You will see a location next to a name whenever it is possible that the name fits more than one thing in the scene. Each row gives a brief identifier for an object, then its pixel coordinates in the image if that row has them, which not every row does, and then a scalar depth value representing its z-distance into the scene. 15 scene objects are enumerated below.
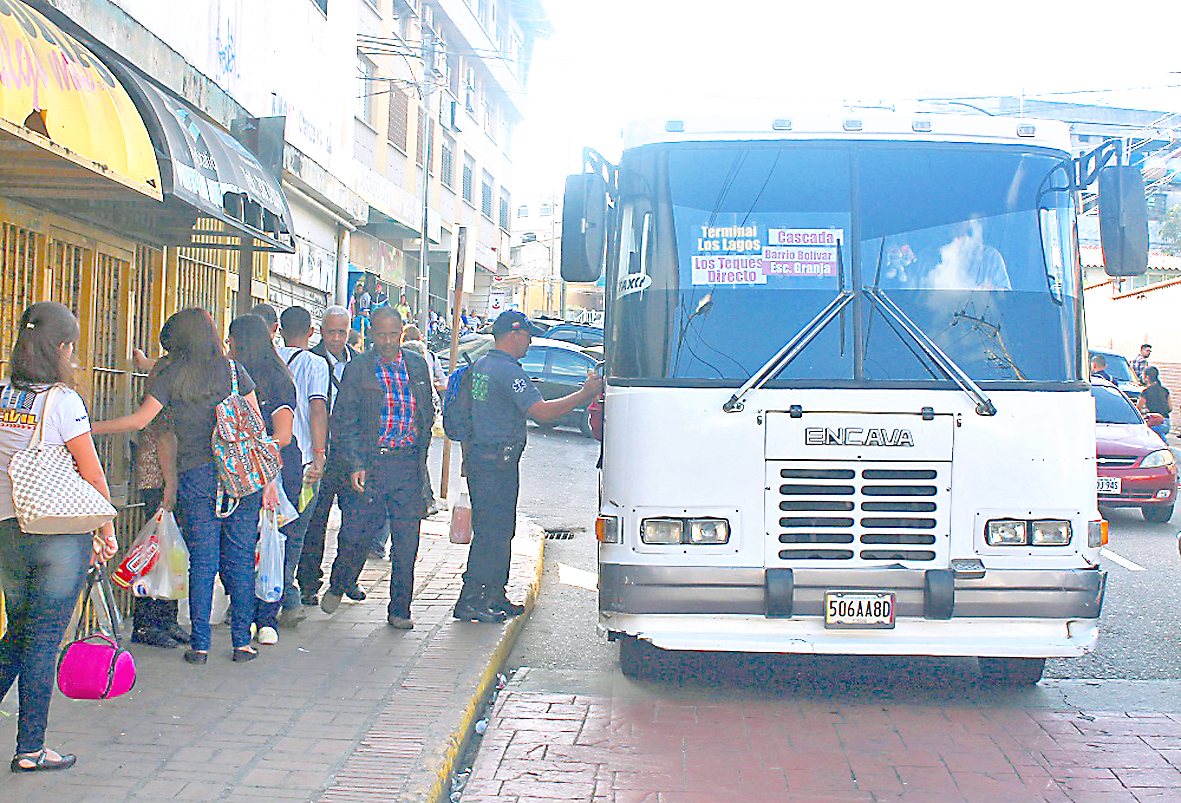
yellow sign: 4.69
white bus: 6.08
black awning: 6.37
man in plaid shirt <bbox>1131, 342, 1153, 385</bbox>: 22.70
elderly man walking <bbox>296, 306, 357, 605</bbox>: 7.97
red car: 13.22
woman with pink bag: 4.61
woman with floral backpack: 6.24
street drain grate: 12.39
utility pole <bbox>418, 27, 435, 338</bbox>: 29.06
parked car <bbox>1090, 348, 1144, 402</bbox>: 19.75
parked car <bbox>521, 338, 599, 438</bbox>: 20.48
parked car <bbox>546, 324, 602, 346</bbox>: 25.14
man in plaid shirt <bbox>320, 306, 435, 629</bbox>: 7.39
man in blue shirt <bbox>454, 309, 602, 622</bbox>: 7.47
